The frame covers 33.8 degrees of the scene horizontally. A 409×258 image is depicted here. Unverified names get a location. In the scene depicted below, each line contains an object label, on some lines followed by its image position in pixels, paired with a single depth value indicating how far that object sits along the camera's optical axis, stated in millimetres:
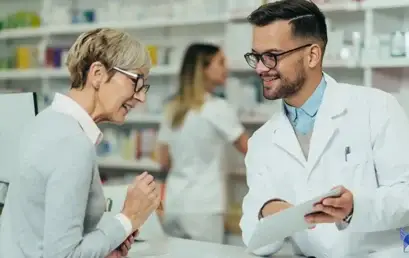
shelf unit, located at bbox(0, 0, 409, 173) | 4012
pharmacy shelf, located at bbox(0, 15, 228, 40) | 4949
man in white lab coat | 2092
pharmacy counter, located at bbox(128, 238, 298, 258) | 2268
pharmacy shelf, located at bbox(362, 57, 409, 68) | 3877
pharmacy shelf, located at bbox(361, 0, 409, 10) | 3861
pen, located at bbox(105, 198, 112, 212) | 2487
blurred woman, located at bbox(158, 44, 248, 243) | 4188
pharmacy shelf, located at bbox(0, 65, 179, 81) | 5816
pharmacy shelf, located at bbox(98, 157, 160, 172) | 5348
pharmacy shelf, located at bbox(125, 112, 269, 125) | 5327
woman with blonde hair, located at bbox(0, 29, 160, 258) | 1801
